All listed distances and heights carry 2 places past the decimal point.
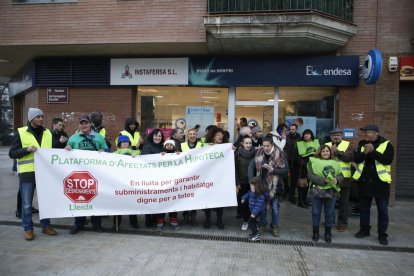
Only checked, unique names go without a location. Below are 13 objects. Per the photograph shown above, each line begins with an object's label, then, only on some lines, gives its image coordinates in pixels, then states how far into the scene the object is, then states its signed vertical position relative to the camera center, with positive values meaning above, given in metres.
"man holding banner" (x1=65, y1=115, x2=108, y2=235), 5.79 -0.34
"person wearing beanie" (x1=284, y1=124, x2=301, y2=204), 8.16 -0.58
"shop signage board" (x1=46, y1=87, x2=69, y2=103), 9.89 +0.80
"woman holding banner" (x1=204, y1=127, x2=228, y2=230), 6.14 -1.51
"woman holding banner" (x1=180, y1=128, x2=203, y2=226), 6.35 -0.41
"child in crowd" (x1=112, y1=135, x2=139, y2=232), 5.95 -0.49
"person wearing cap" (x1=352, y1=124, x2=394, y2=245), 5.56 -0.79
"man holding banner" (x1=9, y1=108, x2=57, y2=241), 5.36 -0.46
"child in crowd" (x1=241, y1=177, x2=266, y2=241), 5.52 -1.25
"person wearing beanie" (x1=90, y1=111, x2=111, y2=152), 7.46 +0.04
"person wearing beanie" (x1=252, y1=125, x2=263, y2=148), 7.22 -0.25
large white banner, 5.52 -0.95
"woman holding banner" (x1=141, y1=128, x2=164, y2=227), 6.05 -0.38
